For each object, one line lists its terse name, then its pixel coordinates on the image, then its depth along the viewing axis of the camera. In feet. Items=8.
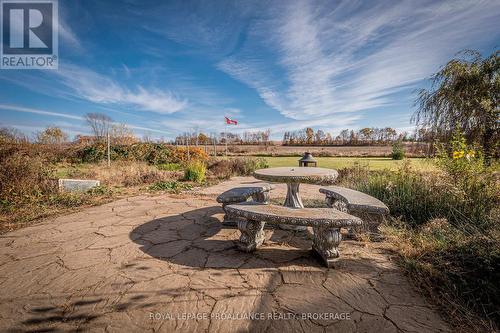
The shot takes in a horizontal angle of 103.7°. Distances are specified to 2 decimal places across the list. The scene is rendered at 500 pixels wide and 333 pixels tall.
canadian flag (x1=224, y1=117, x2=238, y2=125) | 52.24
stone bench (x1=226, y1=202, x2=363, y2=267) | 6.92
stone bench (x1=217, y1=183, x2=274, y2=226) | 10.57
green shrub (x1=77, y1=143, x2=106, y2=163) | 39.70
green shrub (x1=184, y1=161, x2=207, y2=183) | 25.17
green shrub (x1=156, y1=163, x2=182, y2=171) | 34.03
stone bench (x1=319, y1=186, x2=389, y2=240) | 9.35
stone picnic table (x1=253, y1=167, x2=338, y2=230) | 9.36
